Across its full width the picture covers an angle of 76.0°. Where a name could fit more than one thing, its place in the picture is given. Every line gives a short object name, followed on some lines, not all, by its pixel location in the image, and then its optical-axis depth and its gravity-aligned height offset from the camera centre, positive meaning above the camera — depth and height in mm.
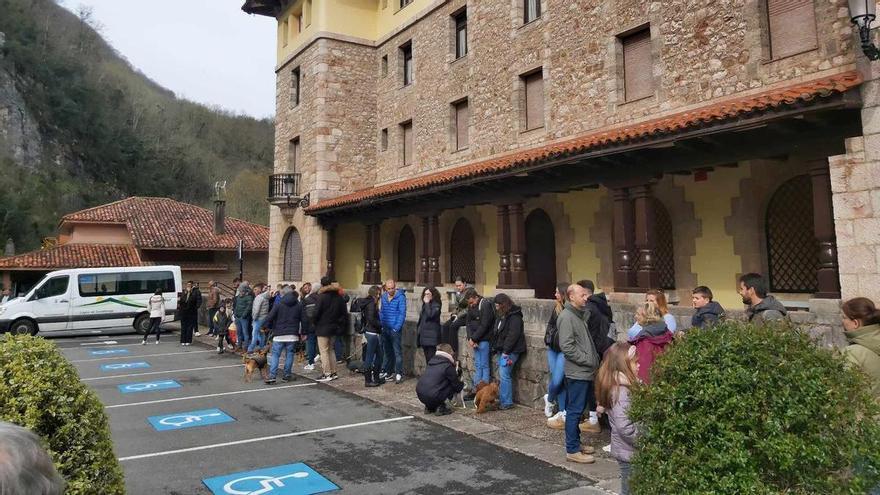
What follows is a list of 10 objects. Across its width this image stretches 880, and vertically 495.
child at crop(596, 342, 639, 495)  4156 -853
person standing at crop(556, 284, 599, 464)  5574 -848
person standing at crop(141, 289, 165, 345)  17297 -596
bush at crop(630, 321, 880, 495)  2736 -699
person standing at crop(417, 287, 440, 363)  9086 -579
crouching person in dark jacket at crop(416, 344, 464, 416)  7551 -1309
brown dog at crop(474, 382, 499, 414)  7707 -1531
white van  18797 -332
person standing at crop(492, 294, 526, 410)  7839 -779
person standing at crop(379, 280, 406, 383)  9820 -552
